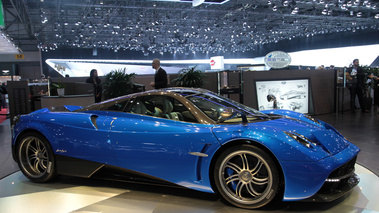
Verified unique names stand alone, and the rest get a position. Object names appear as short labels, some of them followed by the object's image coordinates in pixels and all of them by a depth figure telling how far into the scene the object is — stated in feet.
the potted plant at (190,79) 23.52
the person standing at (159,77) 19.62
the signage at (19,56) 83.06
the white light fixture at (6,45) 48.79
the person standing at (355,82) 31.65
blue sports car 8.31
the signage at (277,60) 30.40
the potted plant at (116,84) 21.66
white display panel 27.61
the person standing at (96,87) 24.29
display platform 9.04
